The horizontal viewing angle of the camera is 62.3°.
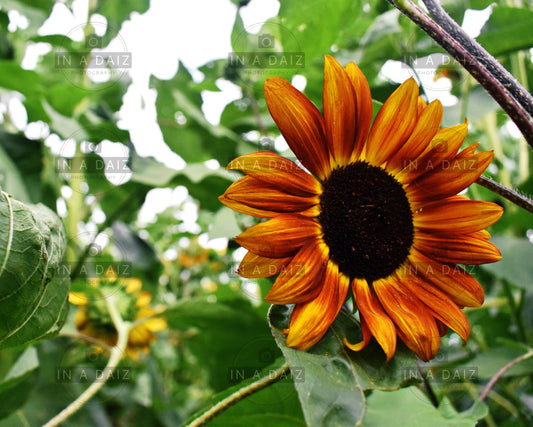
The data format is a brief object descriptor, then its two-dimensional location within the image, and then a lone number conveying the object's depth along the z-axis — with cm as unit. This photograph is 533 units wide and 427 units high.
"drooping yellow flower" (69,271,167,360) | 84
